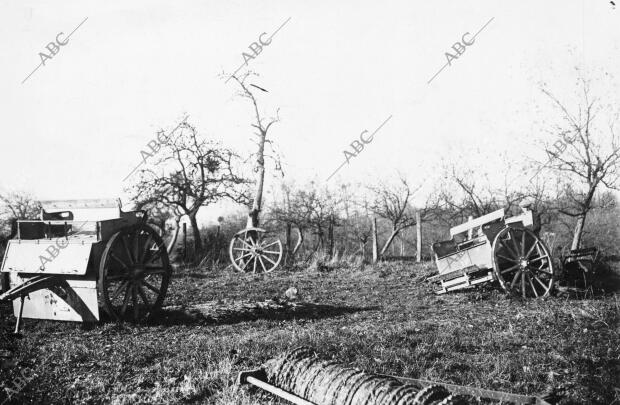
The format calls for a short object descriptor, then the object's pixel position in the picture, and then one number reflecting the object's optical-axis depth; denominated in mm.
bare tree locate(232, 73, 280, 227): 18172
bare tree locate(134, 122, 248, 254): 17750
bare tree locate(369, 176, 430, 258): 18891
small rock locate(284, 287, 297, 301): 10031
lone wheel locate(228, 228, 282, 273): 15211
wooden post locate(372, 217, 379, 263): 15859
